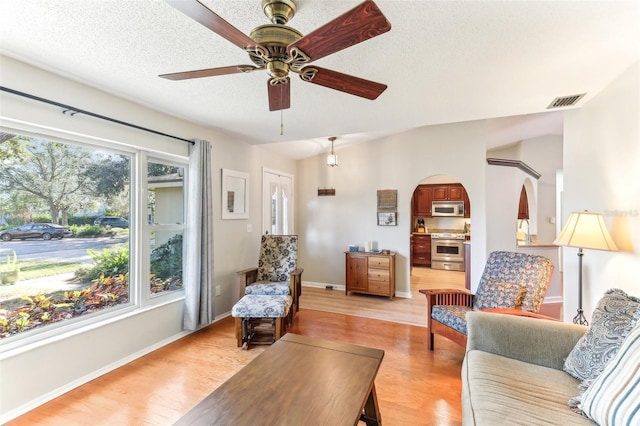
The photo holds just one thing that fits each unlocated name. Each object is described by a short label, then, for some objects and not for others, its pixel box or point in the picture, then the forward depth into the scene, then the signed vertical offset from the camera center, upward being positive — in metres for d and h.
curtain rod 1.86 +0.80
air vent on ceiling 2.49 +1.03
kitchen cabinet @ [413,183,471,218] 7.30 +0.47
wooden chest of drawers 4.63 -1.01
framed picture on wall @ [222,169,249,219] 3.78 +0.27
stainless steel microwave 7.31 +0.14
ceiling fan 1.05 +0.73
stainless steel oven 7.06 -0.96
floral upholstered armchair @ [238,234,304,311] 3.42 -0.73
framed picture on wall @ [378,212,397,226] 4.89 -0.09
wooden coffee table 1.19 -0.86
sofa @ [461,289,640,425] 1.19 -0.83
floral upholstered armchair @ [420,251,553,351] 2.52 -0.78
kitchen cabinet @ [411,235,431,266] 7.50 -0.98
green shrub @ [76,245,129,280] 2.47 -0.47
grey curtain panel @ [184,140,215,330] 3.15 -0.34
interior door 4.73 +0.20
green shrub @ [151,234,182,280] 3.05 -0.51
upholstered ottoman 2.86 -1.03
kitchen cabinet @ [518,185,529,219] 6.38 +0.17
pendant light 4.62 +0.88
